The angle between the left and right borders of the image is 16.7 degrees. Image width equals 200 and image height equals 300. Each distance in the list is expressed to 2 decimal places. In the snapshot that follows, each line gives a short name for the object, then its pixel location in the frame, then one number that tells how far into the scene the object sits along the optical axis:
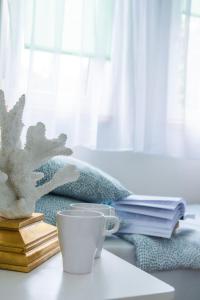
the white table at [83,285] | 1.24
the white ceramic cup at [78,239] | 1.32
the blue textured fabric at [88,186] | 1.86
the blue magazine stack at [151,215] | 1.82
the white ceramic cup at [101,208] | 1.50
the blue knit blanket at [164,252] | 1.73
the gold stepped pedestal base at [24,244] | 1.34
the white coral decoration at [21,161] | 1.38
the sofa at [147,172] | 2.64
